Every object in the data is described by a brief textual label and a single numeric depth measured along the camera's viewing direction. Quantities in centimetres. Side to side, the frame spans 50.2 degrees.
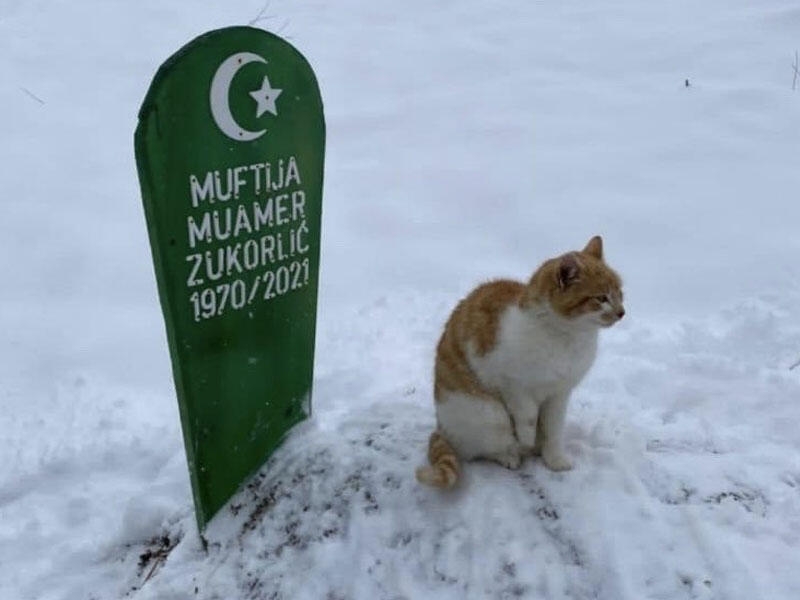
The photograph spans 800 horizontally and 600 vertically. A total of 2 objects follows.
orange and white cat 245
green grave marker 234
